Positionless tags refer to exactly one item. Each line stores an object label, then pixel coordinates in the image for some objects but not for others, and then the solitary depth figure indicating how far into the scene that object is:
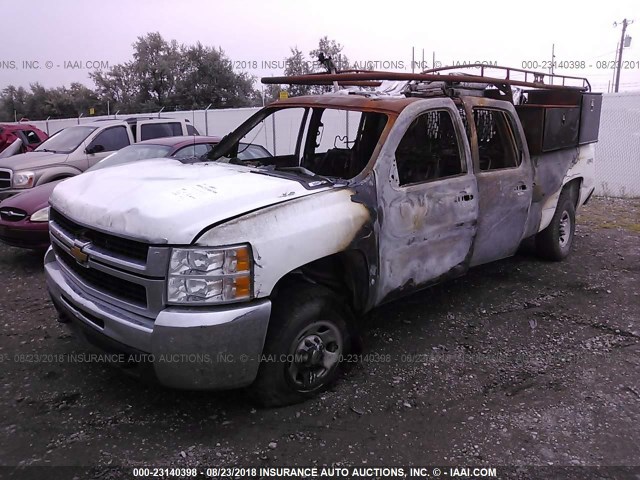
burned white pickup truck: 2.77
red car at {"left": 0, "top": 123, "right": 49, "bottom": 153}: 15.84
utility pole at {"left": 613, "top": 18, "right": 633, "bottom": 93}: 27.62
